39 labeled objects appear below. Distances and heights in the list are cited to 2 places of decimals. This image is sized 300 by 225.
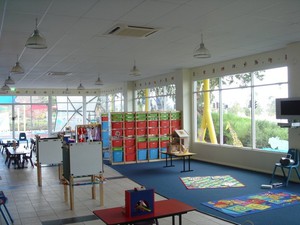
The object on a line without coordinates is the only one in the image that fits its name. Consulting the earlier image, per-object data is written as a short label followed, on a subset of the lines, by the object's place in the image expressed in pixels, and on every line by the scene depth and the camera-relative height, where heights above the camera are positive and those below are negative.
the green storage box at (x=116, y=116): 11.02 -0.11
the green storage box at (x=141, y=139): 11.33 -0.92
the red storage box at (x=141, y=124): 11.39 -0.40
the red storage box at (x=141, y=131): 11.39 -0.65
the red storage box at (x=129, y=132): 11.25 -0.67
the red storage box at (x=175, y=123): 11.84 -0.40
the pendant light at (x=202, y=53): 5.94 +1.07
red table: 3.17 -1.04
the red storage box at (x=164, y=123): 11.70 -0.39
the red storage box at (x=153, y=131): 11.55 -0.66
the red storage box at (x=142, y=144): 11.32 -1.10
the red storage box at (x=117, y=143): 11.00 -1.02
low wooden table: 9.20 -1.21
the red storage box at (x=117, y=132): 11.04 -0.66
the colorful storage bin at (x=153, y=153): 11.45 -1.43
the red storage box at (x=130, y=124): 11.25 -0.40
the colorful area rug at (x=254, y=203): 5.50 -1.66
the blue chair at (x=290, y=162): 7.22 -1.15
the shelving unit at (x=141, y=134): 11.06 -0.76
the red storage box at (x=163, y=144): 11.66 -1.14
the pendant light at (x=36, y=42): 4.87 +1.07
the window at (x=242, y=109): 8.68 +0.06
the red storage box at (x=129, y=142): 11.18 -1.01
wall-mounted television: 7.40 +0.07
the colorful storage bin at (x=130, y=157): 11.15 -1.53
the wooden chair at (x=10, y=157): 10.65 -1.43
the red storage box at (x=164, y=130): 11.72 -0.66
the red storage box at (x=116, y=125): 11.02 -0.41
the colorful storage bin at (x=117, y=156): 10.95 -1.46
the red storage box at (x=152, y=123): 11.55 -0.38
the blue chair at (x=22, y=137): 15.89 -1.15
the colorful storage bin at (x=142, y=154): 11.30 -1.45
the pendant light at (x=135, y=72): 8.69 +1.08
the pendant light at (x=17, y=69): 7.41 +1.02
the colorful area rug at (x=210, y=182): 7.32 -1.66
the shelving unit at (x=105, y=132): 11.59 -0.68
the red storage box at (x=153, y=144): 11.48 -1.12
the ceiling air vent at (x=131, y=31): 5.96 +1.56
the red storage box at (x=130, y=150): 11.17 -1.28
